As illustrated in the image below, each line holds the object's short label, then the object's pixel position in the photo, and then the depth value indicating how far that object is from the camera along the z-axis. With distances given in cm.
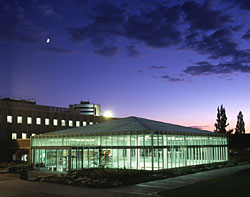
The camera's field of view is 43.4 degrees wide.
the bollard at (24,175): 3259
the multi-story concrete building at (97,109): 19652
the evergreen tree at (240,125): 9931
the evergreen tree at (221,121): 9038
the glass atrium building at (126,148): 3516
